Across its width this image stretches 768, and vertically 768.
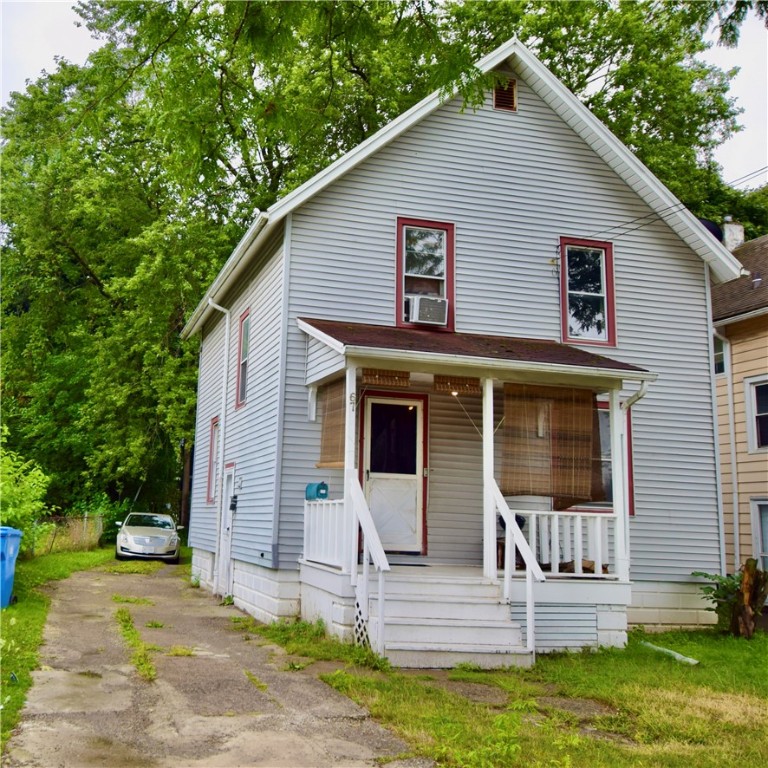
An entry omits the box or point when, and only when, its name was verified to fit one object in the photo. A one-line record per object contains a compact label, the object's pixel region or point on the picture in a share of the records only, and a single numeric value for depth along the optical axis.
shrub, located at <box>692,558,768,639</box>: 10.76
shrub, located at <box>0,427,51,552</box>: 10.29
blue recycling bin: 9.76
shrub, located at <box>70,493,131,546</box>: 26.41
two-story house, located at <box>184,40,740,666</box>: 9.52
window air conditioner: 11.58
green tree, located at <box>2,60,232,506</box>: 21.67
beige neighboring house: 15.09
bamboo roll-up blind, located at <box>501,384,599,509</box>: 10.12
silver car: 20.78
